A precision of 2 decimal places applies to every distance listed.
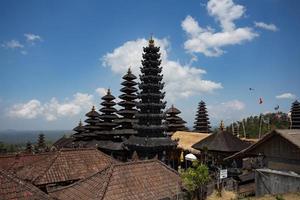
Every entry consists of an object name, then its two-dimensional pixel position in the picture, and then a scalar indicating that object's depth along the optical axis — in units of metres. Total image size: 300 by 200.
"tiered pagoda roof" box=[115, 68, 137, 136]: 42.16
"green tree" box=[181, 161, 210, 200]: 18.27
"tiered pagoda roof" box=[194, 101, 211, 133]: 58.19
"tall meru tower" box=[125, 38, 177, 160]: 34.19
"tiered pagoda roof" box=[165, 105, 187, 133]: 50.41
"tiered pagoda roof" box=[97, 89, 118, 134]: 44.59
